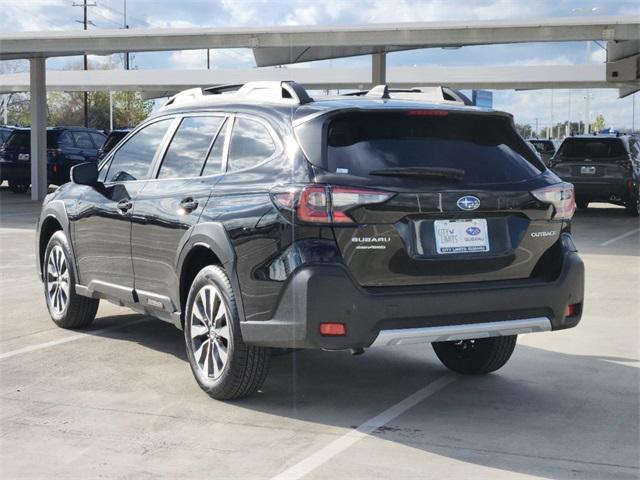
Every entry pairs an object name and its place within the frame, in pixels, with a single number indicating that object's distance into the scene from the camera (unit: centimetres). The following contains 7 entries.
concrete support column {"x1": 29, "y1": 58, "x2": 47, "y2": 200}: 2605
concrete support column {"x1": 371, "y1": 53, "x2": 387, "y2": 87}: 2764
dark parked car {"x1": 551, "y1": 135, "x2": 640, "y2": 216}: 2058
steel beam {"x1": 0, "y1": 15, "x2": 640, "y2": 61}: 2097
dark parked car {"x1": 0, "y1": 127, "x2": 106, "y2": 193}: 2714
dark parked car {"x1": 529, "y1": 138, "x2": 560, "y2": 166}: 3191
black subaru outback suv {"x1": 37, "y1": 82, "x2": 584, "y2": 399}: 519
